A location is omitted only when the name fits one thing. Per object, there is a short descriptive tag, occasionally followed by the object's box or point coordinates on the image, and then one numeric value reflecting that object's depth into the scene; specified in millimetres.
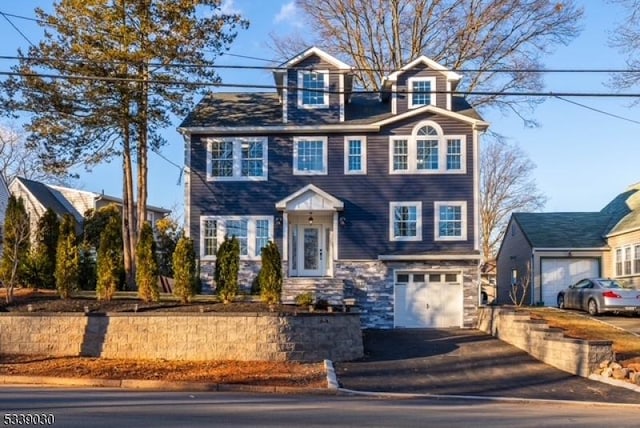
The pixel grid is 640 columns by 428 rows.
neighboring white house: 43062
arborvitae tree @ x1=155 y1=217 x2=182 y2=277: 38625
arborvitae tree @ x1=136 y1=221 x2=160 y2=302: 21875
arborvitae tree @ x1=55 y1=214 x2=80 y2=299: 21969
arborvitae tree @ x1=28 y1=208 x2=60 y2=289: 24281
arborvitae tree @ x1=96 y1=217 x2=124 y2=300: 21828
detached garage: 32719
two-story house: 27016
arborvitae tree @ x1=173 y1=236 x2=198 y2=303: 21878
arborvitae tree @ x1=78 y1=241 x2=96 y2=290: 26091
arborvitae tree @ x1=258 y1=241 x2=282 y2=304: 21734
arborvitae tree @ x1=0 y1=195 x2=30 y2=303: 22469
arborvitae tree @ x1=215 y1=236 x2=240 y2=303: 22125
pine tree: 25531
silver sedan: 25859
